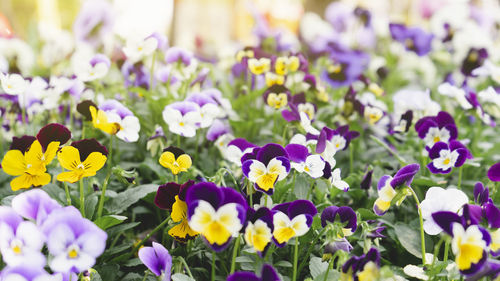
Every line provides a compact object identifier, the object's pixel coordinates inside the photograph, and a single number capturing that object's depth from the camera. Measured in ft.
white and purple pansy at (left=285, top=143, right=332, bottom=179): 1.87
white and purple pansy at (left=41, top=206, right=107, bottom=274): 1.61
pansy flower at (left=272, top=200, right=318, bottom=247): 1.77
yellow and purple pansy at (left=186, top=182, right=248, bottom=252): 1.69
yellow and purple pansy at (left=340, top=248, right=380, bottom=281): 1.71
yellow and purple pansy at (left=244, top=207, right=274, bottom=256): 1.73
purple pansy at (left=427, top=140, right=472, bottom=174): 2.02
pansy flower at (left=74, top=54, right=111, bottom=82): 2.26
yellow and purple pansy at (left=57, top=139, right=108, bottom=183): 1.84
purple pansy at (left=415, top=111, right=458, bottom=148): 2.13
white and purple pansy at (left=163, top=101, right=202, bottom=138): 2.10
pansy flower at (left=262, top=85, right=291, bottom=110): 2.28
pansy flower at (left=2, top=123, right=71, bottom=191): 1.86
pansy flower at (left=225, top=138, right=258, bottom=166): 1.97
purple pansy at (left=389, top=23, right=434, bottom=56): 3.37
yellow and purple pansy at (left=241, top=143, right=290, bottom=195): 1.81
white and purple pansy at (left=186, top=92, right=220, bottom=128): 2.13
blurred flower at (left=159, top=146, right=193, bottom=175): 1.90
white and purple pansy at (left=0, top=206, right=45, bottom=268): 1.59
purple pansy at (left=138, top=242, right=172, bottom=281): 1.79
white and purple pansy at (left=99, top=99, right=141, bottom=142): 2.03
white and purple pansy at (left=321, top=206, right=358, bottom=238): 1.85
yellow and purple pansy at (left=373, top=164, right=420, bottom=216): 1.81
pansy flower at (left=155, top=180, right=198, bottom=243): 1.82
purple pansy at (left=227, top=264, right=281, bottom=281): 1.68
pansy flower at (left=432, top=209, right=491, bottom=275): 1.66
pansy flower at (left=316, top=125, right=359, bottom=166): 1.96
